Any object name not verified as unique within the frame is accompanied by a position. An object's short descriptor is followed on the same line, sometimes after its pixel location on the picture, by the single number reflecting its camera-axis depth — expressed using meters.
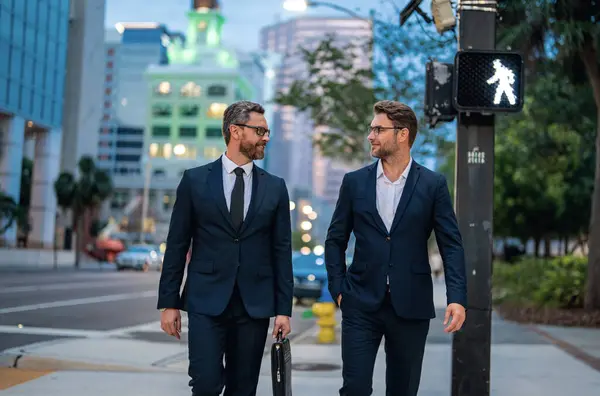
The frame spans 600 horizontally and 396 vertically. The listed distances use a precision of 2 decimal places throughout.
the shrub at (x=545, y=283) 19.77
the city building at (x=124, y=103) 183.25
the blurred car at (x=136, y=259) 56.56
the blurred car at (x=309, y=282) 25.31
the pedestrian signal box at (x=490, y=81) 7.16
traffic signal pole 7.15
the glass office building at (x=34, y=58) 54.19
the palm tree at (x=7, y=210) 51.75
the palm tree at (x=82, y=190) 64.38
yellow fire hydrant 14.27
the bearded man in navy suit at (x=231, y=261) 5.20
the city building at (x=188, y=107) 155.12
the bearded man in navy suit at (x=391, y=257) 5.20
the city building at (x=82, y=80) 76.12
